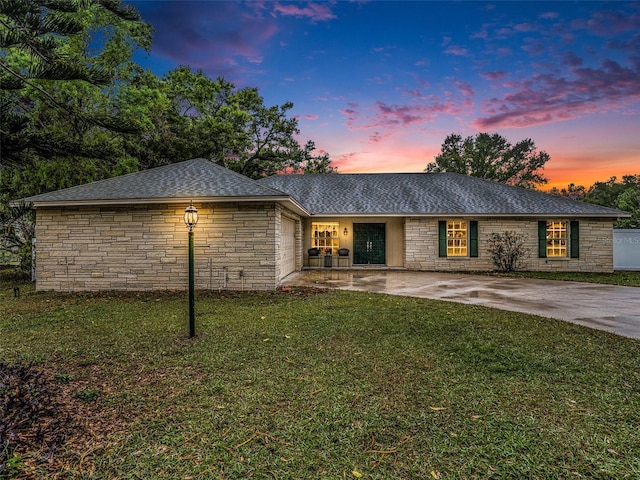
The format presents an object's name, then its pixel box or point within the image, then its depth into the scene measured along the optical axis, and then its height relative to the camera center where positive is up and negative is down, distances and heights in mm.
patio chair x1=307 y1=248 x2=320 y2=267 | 14219 -576
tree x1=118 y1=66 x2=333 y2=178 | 17312 +7388
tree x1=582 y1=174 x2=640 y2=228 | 18906 +3723
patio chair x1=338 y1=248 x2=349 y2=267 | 14211 -581
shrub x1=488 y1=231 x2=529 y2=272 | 12867 -466
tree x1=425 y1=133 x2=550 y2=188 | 29828 +7702
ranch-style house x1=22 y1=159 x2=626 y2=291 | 8656 +473
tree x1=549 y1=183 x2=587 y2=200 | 35638 +5671
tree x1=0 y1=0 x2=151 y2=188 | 3473 +2100
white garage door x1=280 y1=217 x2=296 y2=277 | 10336 -252
